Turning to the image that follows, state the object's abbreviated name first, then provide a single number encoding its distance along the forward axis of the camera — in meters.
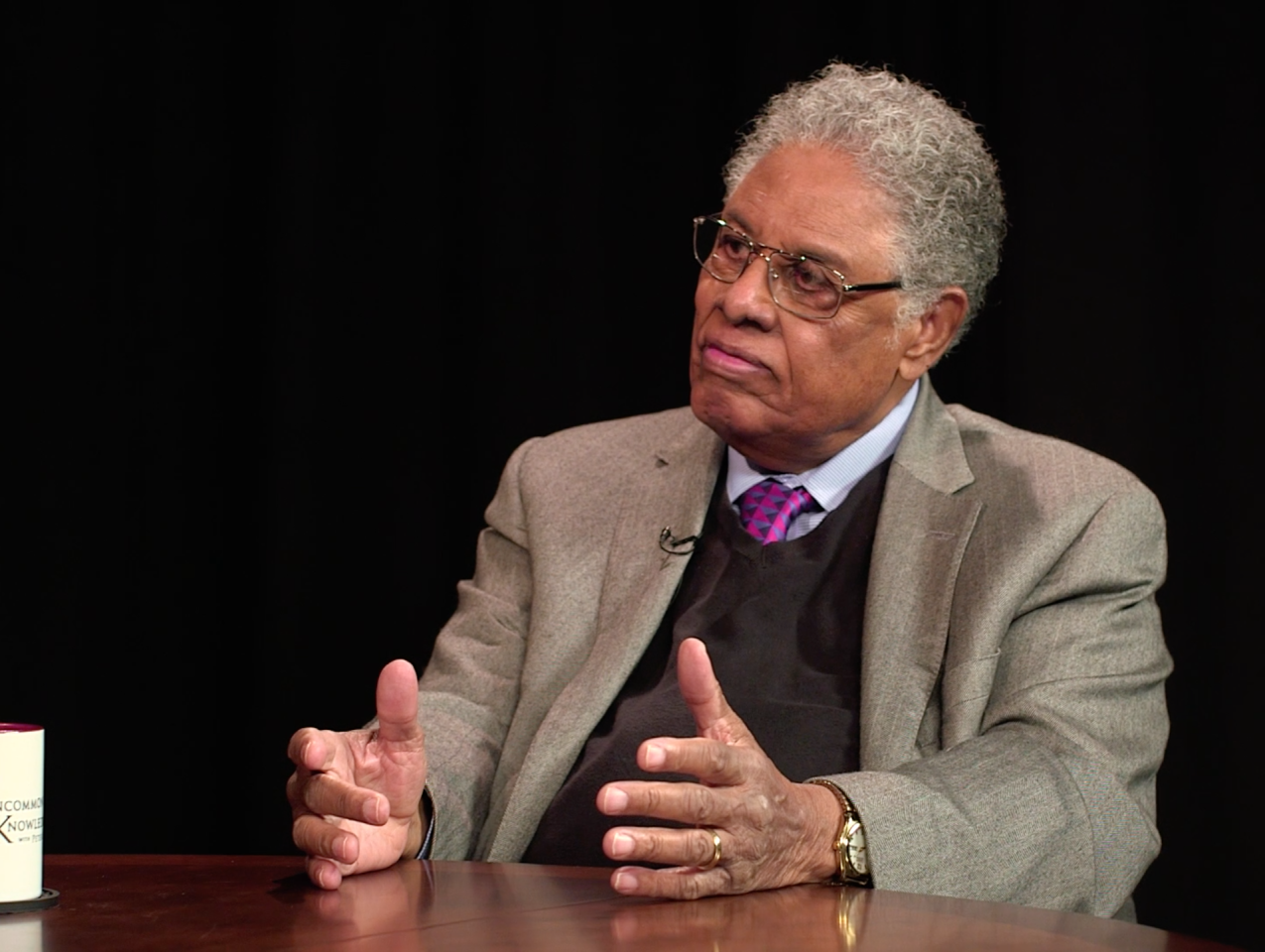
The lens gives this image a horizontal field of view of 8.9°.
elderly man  5.56
